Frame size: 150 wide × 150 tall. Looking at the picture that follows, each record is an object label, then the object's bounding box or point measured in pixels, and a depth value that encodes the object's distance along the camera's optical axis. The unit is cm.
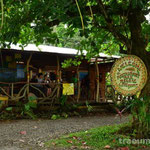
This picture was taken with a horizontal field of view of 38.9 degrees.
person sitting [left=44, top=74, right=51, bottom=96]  1101
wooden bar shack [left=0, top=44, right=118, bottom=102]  1007
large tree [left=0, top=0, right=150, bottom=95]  435
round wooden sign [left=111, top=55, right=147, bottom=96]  414
